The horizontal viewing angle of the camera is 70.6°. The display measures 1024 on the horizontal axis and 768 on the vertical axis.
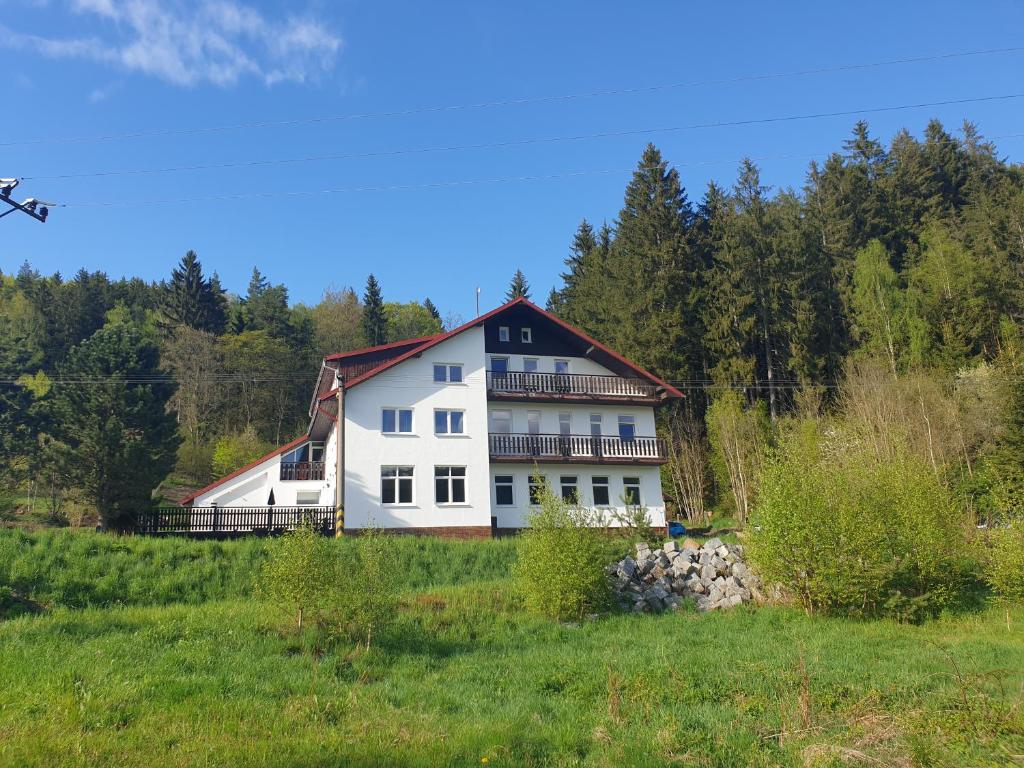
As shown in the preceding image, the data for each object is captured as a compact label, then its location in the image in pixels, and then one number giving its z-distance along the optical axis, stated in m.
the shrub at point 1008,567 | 18.45
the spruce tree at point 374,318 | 67.81
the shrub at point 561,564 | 18.69
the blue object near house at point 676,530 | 34.21
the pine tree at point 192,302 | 67.31
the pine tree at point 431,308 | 87.08
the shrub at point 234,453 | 47.88
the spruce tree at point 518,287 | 74.62
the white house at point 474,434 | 31.48
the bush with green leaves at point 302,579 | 15.58
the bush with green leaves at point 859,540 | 18.91
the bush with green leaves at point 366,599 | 15.27
